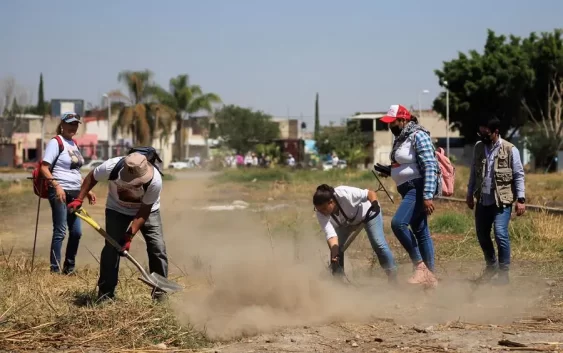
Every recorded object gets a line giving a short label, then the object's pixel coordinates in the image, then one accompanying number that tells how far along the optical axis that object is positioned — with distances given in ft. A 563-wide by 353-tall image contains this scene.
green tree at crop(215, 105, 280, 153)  258.16
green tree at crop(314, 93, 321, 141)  296.42
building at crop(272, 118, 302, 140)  348.81
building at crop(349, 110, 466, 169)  223.30
